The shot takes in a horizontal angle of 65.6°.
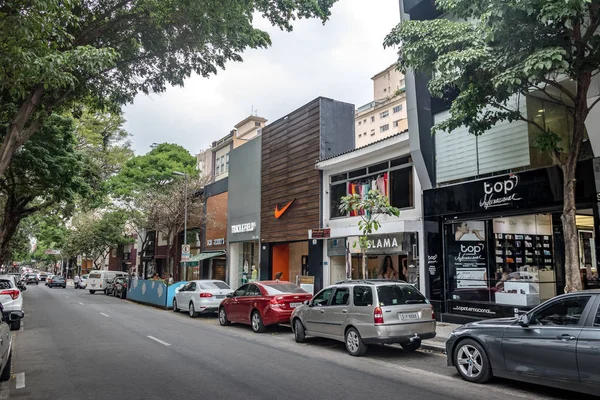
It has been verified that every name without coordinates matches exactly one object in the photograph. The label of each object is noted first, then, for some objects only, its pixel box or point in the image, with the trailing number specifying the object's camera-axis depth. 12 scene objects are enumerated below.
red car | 13.12
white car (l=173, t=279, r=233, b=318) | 17.86
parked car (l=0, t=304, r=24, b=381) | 6.97
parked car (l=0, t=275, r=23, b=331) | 14.08
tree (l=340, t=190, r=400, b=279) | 13.84
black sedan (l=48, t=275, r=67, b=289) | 51.31
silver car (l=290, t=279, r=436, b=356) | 9.31
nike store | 21.44
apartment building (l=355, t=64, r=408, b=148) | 54.59
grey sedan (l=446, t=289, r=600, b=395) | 5.87
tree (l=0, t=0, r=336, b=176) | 7.59
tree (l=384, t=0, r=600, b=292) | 7.92
